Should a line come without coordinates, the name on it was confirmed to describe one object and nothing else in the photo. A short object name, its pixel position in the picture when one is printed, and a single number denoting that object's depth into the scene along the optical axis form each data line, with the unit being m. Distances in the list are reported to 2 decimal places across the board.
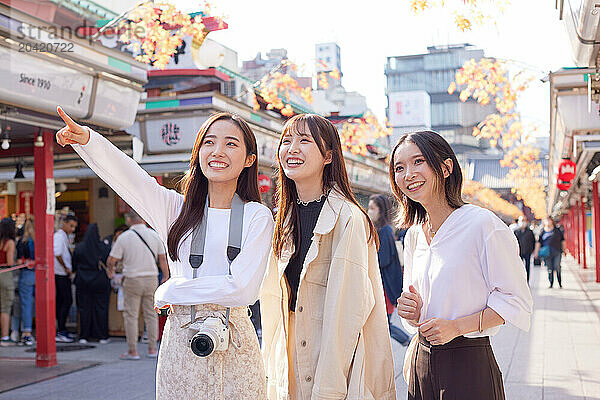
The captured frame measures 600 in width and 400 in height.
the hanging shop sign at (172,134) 10.74
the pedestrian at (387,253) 7.37
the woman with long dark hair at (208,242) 2.72
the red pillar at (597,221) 19.00
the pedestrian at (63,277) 10.42
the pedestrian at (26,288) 10.23
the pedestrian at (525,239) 19.14
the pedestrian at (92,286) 10.02
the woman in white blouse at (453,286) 2.62
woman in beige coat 2.87
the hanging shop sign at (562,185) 14.70
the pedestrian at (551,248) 17.42
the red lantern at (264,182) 11.66
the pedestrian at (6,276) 9.58
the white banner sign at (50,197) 7.81
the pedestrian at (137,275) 8.62
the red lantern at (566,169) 14.02
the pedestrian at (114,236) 10.31
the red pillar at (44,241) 7.75
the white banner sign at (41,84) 6.20
